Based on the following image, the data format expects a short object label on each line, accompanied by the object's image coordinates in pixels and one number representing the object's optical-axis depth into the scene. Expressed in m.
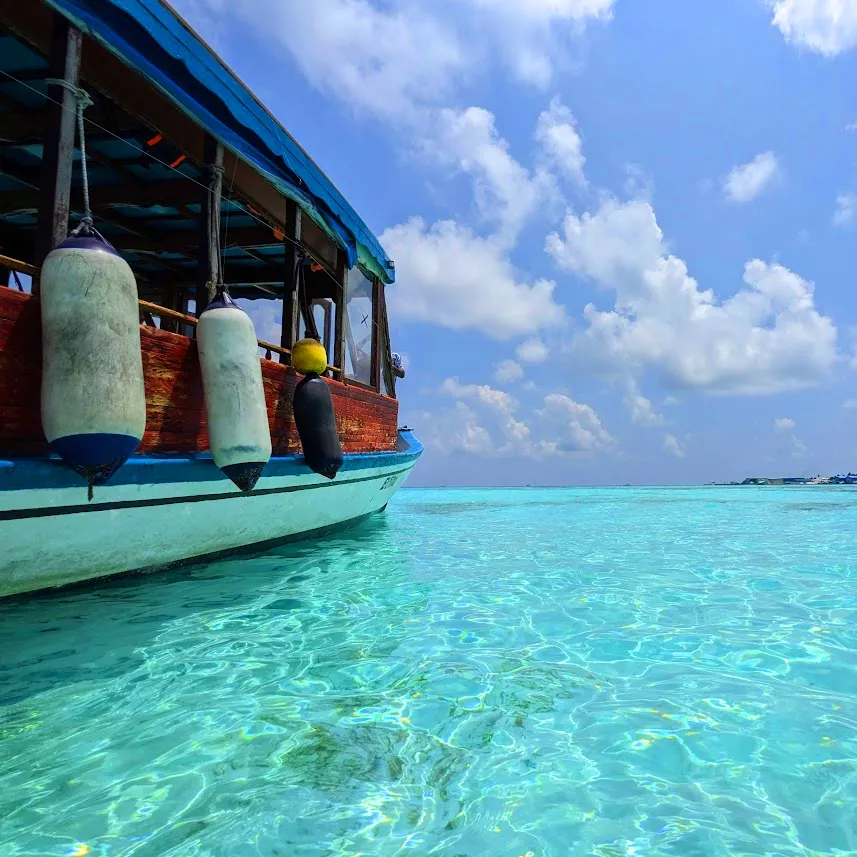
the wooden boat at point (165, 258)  3.91
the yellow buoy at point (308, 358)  6.68
